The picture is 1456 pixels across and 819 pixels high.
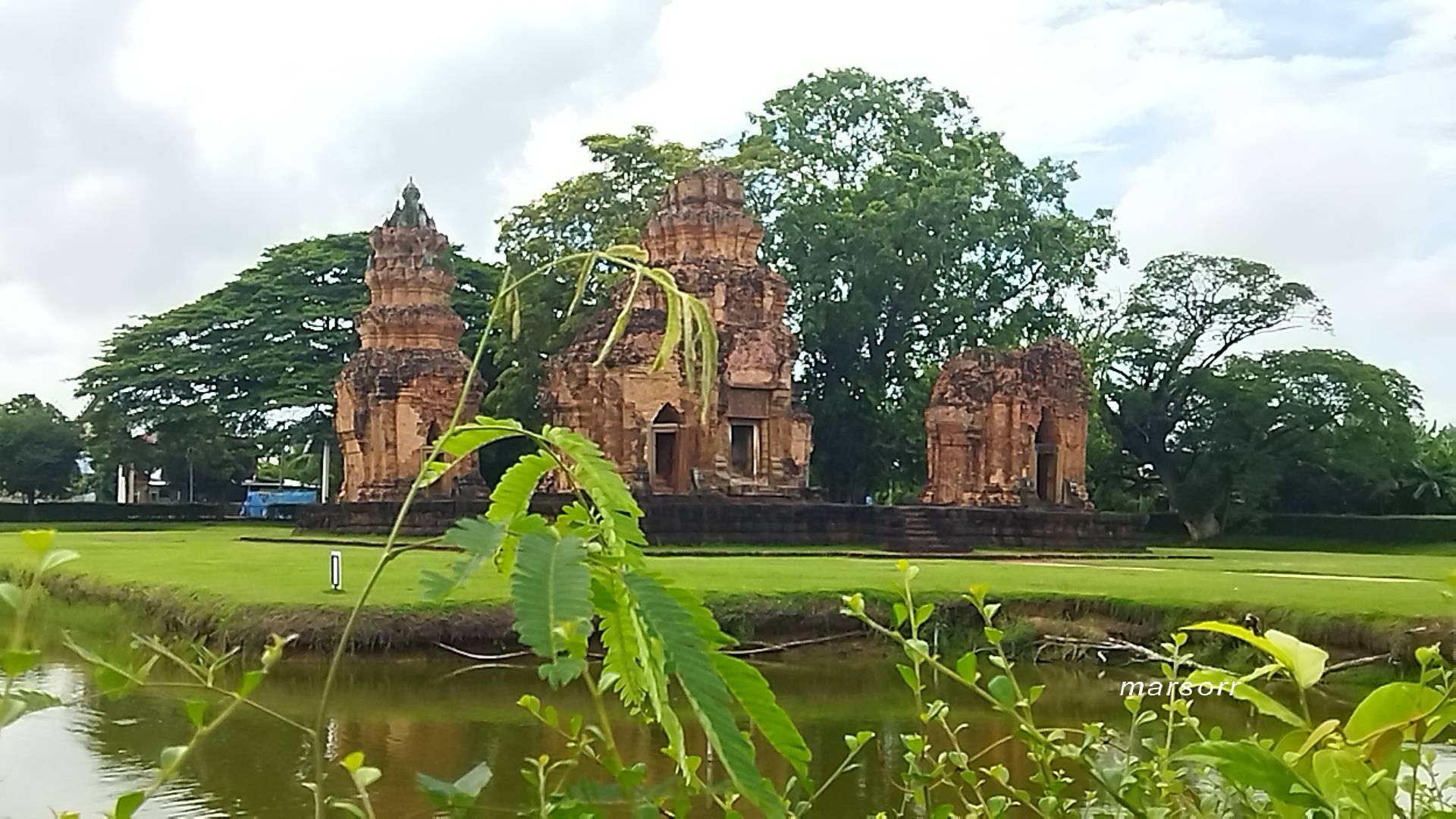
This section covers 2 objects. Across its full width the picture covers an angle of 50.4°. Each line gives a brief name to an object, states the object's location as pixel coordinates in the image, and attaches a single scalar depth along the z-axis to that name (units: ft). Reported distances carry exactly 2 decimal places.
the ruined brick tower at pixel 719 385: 86.63
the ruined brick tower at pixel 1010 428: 93.09
